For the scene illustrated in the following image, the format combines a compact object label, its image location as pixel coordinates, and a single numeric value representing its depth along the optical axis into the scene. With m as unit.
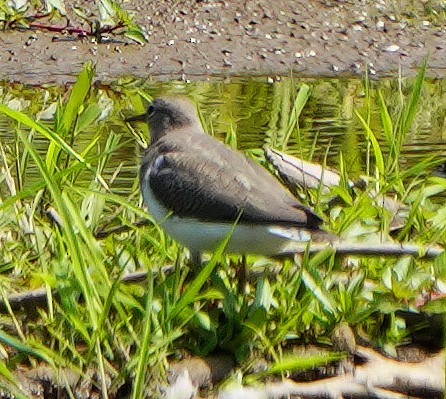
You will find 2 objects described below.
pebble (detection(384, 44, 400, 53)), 18.78
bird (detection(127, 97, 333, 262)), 8.12
